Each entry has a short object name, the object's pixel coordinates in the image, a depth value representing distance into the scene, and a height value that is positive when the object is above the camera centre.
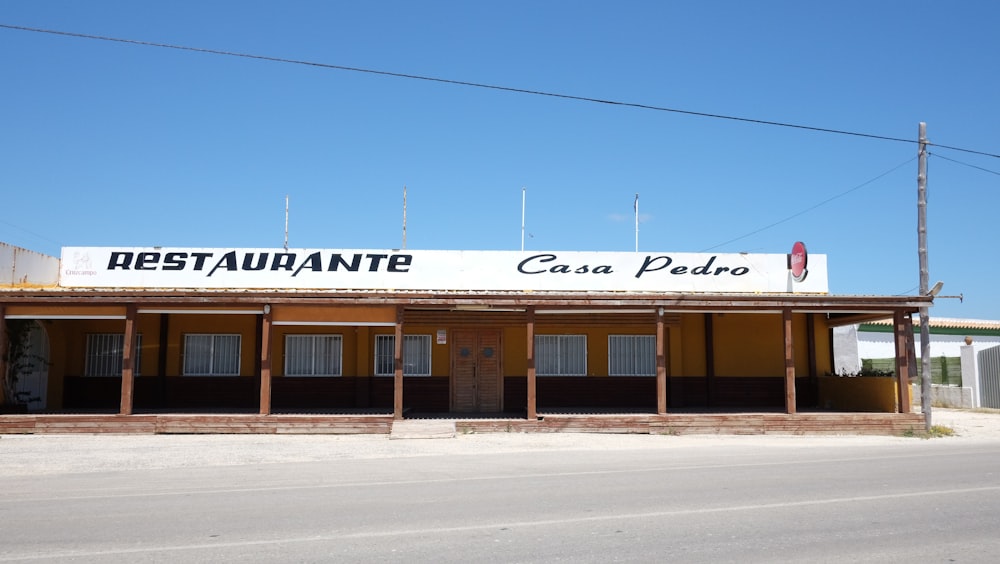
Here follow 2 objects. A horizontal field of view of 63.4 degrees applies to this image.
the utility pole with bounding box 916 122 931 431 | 19.89 +2.23
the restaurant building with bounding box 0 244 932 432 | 20.67 +0.57
